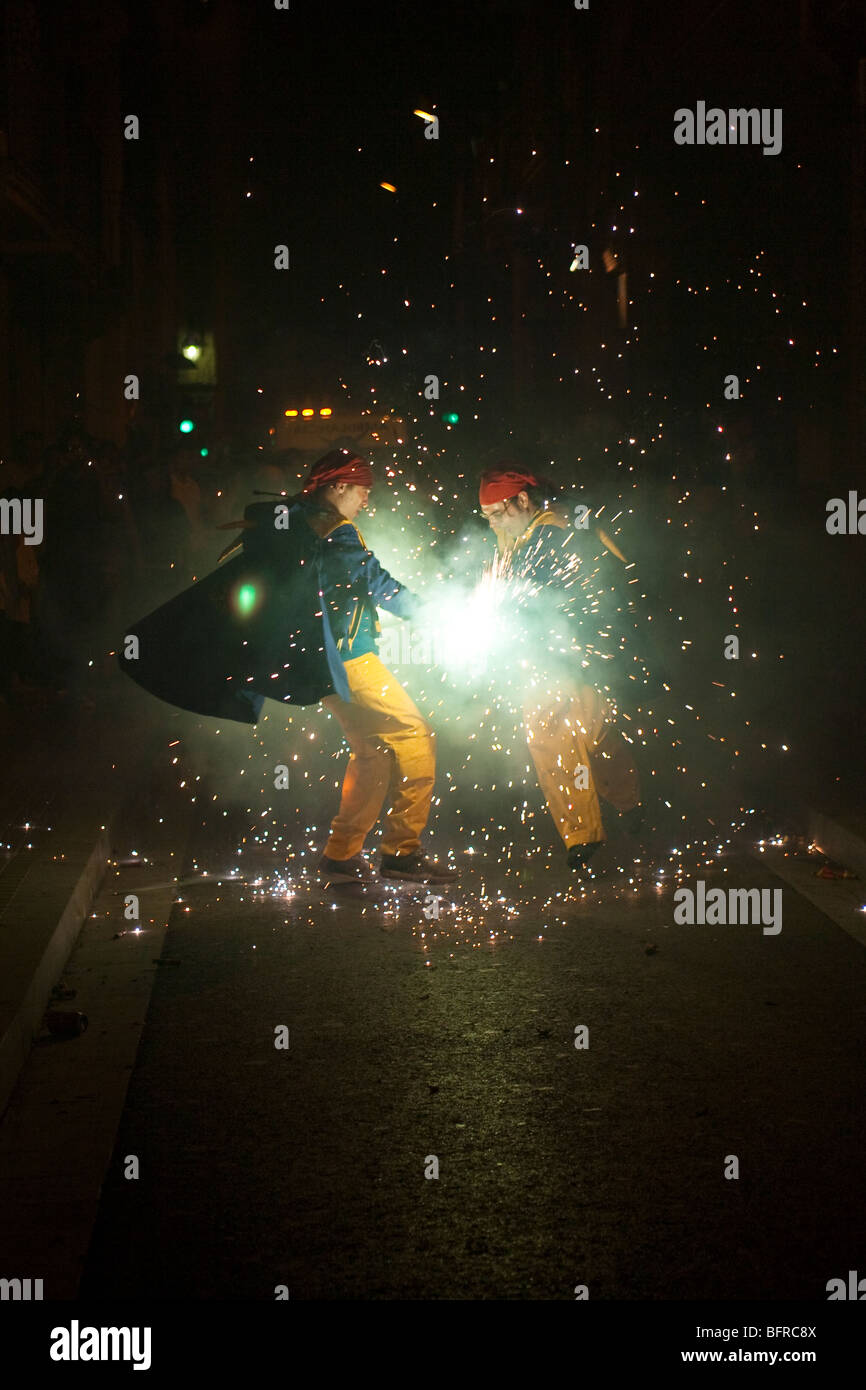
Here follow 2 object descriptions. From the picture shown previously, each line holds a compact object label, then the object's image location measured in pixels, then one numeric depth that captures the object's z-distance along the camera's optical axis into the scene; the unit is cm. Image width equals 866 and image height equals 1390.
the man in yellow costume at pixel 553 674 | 788
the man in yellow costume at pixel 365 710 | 757
